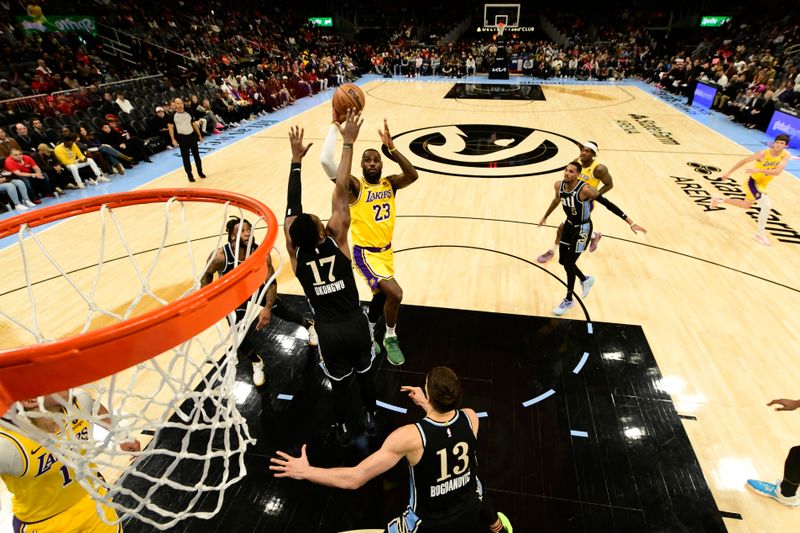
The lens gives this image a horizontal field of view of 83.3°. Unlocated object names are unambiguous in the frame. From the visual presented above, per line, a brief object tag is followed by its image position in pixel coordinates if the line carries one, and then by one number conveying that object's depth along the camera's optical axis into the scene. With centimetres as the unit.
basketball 385
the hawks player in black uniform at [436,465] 202
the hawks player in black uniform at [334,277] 287
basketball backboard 2370
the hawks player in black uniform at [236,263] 348
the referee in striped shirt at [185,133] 812
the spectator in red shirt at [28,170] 760
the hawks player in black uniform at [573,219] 441
